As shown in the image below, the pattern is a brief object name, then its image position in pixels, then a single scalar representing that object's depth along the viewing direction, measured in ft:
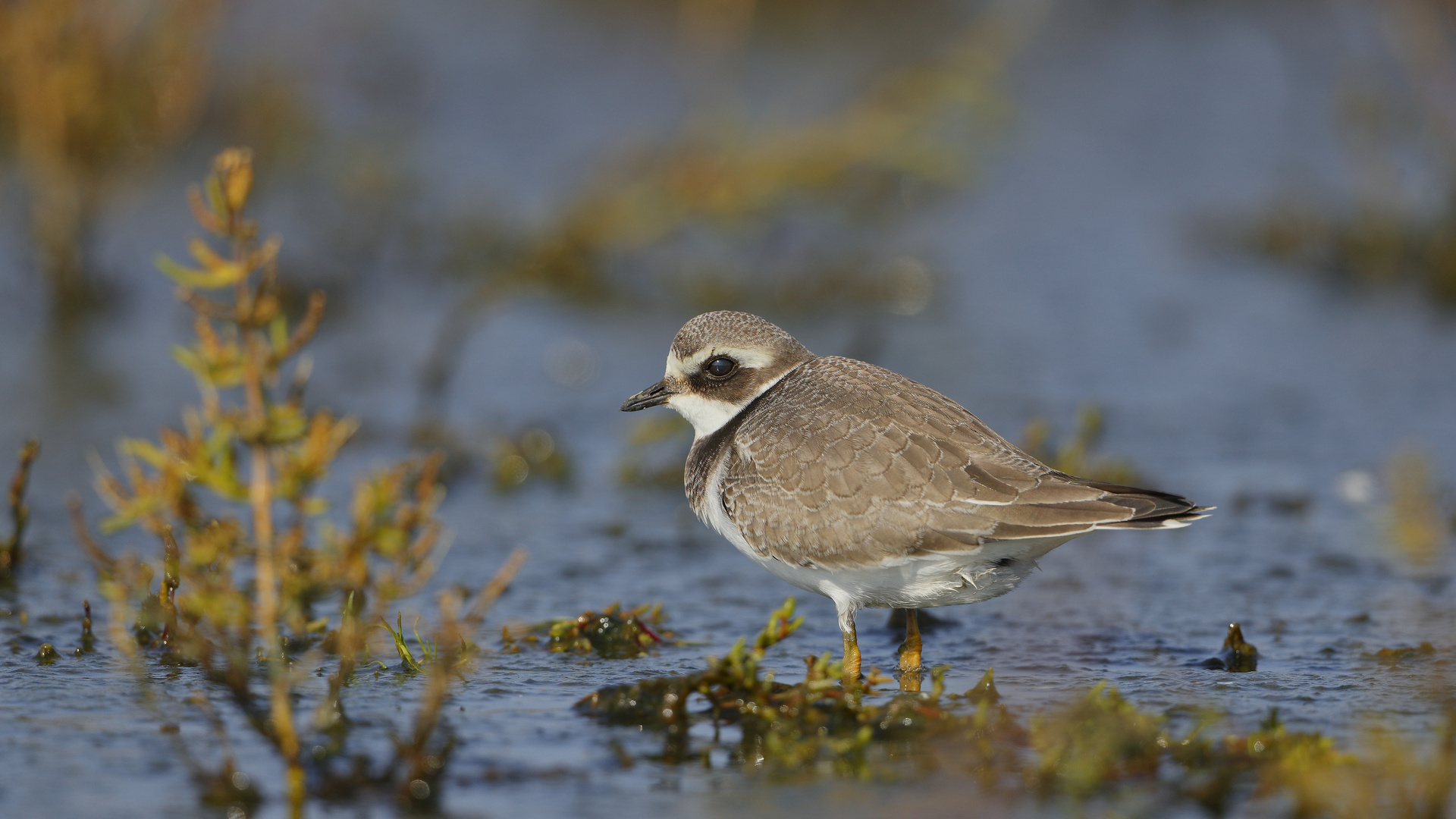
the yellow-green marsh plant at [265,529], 28.37
